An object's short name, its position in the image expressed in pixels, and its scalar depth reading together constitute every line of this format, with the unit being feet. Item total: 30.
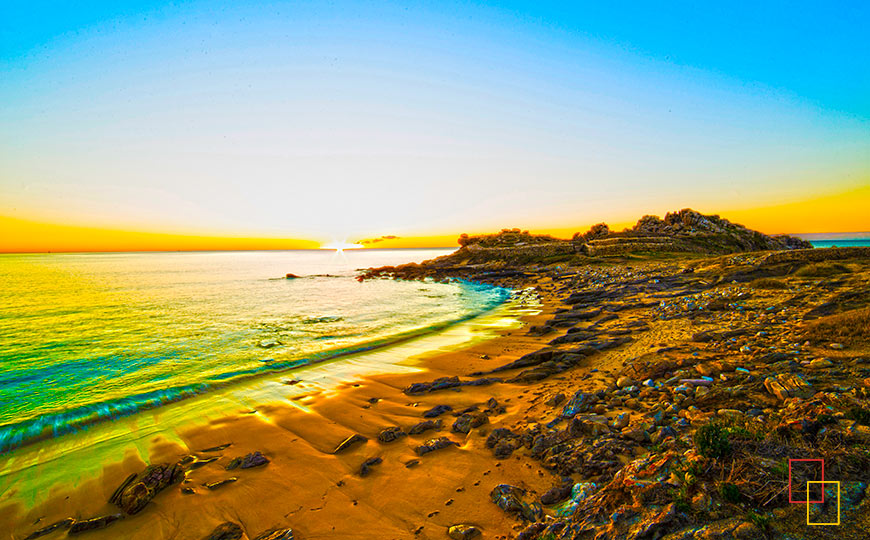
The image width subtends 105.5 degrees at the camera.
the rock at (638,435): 19.76
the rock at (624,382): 28.66
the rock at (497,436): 23.91
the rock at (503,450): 22.48
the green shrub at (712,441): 14.34
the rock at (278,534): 17.56
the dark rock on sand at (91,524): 19.24
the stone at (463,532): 16.29
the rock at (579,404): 25.41
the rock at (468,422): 26.76
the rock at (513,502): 16.84
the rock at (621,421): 21.81
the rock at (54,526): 19.27
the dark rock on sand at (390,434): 26.81
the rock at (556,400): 28.35
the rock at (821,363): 23.91
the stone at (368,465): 22.95
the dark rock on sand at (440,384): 36.49
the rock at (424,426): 27.53
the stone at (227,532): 18.11
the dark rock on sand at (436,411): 30.45
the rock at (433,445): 24.41
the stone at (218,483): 22.47
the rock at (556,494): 17.39
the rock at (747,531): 10.82
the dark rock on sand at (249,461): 24.64
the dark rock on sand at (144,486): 20.86
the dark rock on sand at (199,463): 24.99
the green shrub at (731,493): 12.25
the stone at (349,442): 26.35
